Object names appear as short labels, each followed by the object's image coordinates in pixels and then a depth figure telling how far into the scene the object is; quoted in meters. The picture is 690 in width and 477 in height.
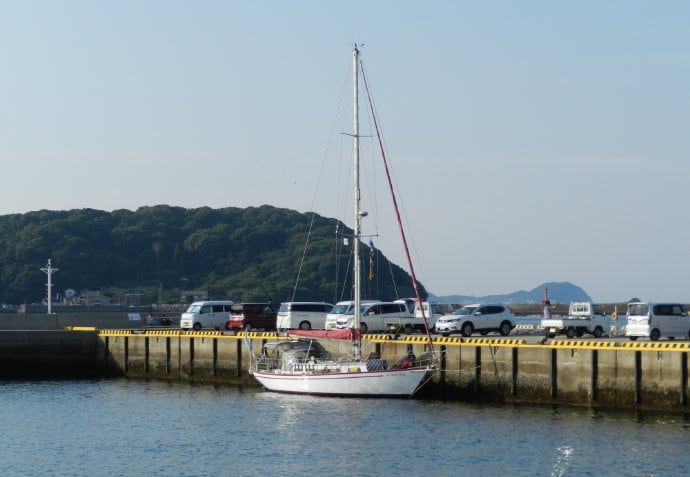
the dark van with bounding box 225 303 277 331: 69.11
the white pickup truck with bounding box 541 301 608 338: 57.78
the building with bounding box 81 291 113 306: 186.89
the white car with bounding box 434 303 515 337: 60.22
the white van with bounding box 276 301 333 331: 66.81
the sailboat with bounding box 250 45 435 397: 48.72
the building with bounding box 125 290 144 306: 180.56
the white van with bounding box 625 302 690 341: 52.19
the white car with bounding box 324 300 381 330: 64.38
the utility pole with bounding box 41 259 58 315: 84.07
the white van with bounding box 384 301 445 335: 63.44
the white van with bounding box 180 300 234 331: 71.25
